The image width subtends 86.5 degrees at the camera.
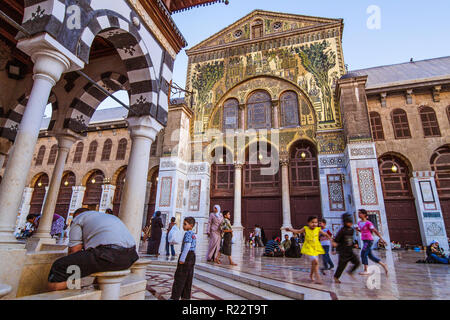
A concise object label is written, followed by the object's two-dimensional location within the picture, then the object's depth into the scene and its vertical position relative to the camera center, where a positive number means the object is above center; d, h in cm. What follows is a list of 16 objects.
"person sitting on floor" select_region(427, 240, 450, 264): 652 -74
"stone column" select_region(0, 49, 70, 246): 256 +88
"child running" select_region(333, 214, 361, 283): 384 -32
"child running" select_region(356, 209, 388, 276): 455 -21
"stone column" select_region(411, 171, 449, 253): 999 +79
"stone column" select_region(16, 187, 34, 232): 1650 +79
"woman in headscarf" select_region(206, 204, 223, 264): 584 -30
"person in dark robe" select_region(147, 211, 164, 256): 726 -45
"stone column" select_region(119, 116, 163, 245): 405 +82
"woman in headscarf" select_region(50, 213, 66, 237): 697 -16
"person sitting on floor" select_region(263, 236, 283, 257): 785 -86
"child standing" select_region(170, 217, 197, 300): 282 -57
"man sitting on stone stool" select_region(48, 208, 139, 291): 206 -27
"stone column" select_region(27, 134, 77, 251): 459 +38
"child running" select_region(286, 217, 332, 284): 392 -32
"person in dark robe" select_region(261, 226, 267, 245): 1205 -71
